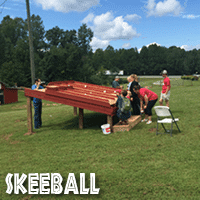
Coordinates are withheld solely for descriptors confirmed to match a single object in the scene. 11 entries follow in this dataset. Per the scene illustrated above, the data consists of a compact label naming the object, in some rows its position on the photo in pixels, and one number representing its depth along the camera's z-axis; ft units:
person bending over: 28.91
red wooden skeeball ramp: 27.71
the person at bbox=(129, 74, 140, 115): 30.53
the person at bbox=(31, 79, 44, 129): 33.91
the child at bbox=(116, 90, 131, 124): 27.81
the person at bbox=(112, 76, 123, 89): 42.42
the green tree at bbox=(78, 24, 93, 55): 215.72
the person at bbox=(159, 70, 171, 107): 30.99
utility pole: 55.57
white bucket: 27.48
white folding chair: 23.65
